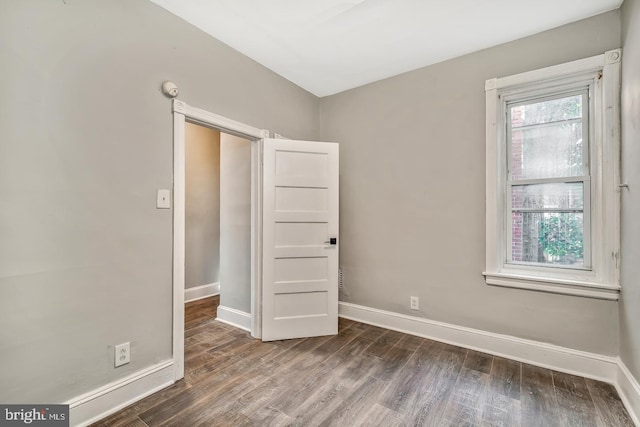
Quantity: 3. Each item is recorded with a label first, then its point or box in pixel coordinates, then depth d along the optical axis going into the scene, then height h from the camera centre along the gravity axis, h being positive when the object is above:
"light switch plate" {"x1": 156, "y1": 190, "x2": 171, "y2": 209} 1.94 +0.10
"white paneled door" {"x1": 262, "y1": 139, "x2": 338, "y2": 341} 2.70 -0.25
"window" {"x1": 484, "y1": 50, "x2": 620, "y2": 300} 2.00 +0.31
